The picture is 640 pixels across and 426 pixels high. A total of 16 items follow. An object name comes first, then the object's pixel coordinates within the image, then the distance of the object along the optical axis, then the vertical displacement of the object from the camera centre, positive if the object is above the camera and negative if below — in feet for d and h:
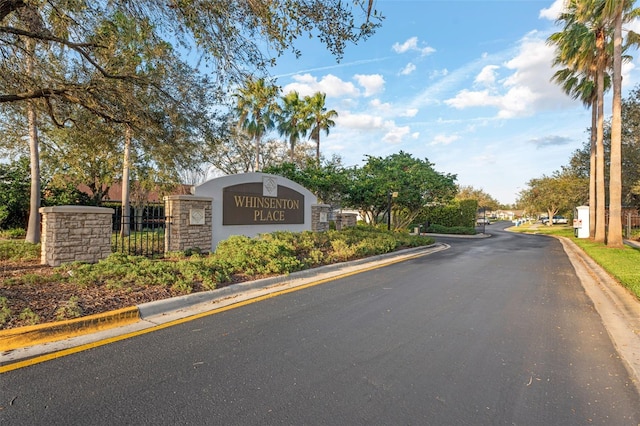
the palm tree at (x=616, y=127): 50.44 +12.74
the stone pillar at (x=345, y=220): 59.98 -0.98
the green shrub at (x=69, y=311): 14.40 -4.08
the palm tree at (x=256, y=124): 95.45 +24.59
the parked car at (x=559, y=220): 202.03 -2.25
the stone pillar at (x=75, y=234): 25.27 -1.65
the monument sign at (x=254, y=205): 35.45 +1.00
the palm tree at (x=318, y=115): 100.07 +27.72
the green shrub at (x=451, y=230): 94.89 -3.94
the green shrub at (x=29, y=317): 13.69 -4.10
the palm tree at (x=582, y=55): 59.41 +28.00
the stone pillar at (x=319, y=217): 48.34 -0.41
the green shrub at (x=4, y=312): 13.46 -3.91
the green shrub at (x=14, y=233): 52.44 -3.35
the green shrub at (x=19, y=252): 29.10 -3.39
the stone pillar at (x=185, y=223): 31.81 -0.92
